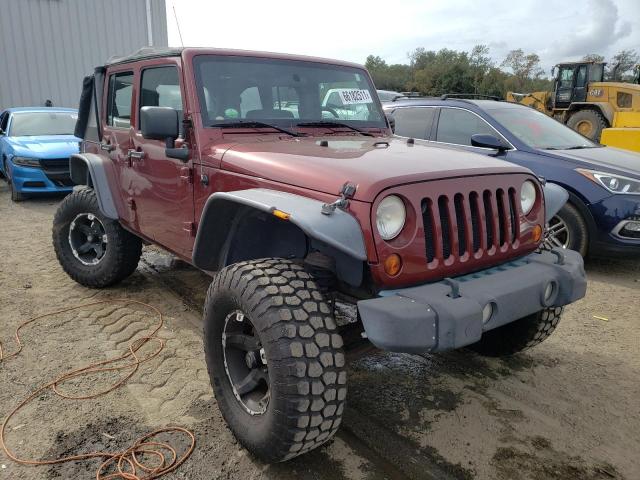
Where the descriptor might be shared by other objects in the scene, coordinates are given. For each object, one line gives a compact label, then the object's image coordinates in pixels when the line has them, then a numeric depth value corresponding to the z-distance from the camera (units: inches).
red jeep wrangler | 81.9
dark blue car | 196.4
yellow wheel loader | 564.4
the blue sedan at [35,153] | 336.8
